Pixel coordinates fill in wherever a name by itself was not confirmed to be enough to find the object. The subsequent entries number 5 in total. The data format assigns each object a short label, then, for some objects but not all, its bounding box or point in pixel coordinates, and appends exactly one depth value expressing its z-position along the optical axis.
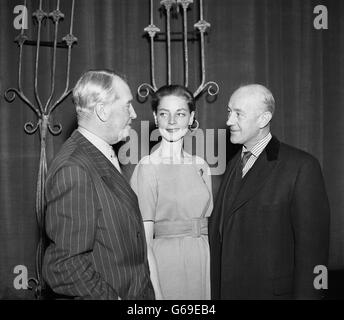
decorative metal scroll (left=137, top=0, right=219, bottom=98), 2.04
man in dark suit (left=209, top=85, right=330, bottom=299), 1.46
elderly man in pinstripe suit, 1.04
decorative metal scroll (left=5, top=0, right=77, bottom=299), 2.11
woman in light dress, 1.59
